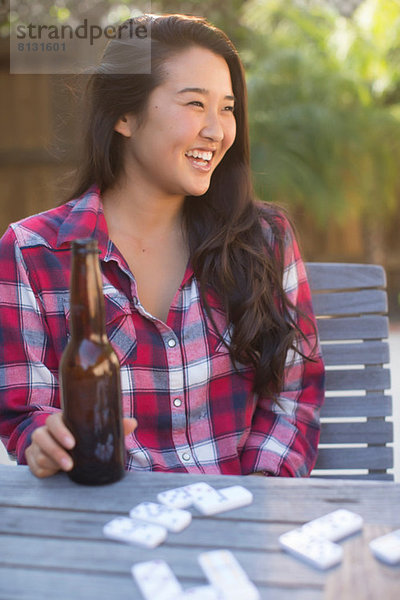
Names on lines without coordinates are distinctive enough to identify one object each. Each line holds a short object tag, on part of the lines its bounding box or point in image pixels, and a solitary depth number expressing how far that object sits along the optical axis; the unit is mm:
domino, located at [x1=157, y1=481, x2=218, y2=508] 998
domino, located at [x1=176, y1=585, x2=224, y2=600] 766
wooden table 801
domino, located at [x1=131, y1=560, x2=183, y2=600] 772
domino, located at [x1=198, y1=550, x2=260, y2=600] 771
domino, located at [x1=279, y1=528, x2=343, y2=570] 839
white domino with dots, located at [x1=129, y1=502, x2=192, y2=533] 932
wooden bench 1857
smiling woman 1606
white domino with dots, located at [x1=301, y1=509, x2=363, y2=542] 902
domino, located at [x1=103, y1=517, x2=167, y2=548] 888
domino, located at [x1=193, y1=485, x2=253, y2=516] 978
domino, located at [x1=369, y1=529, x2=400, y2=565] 841
